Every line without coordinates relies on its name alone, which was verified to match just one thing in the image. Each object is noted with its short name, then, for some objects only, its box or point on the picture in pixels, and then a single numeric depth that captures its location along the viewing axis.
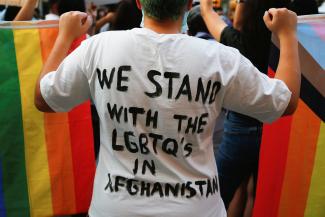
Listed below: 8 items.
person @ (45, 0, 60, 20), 4.16
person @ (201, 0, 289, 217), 2.52
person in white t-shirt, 1.39
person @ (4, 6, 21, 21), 3.77
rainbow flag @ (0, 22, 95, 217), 2.33
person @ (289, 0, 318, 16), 3.32
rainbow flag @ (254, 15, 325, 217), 2.23
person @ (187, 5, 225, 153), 4.31
